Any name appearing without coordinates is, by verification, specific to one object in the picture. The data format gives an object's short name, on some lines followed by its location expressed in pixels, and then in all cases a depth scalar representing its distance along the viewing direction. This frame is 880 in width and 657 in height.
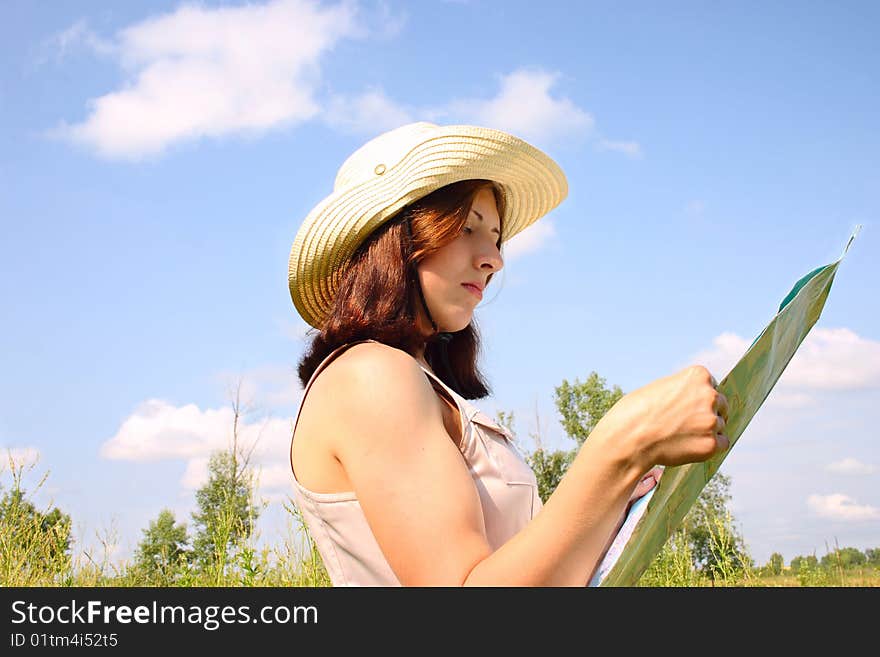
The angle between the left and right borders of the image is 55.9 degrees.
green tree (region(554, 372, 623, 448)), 23.69
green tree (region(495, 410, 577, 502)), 18.33
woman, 1.43
